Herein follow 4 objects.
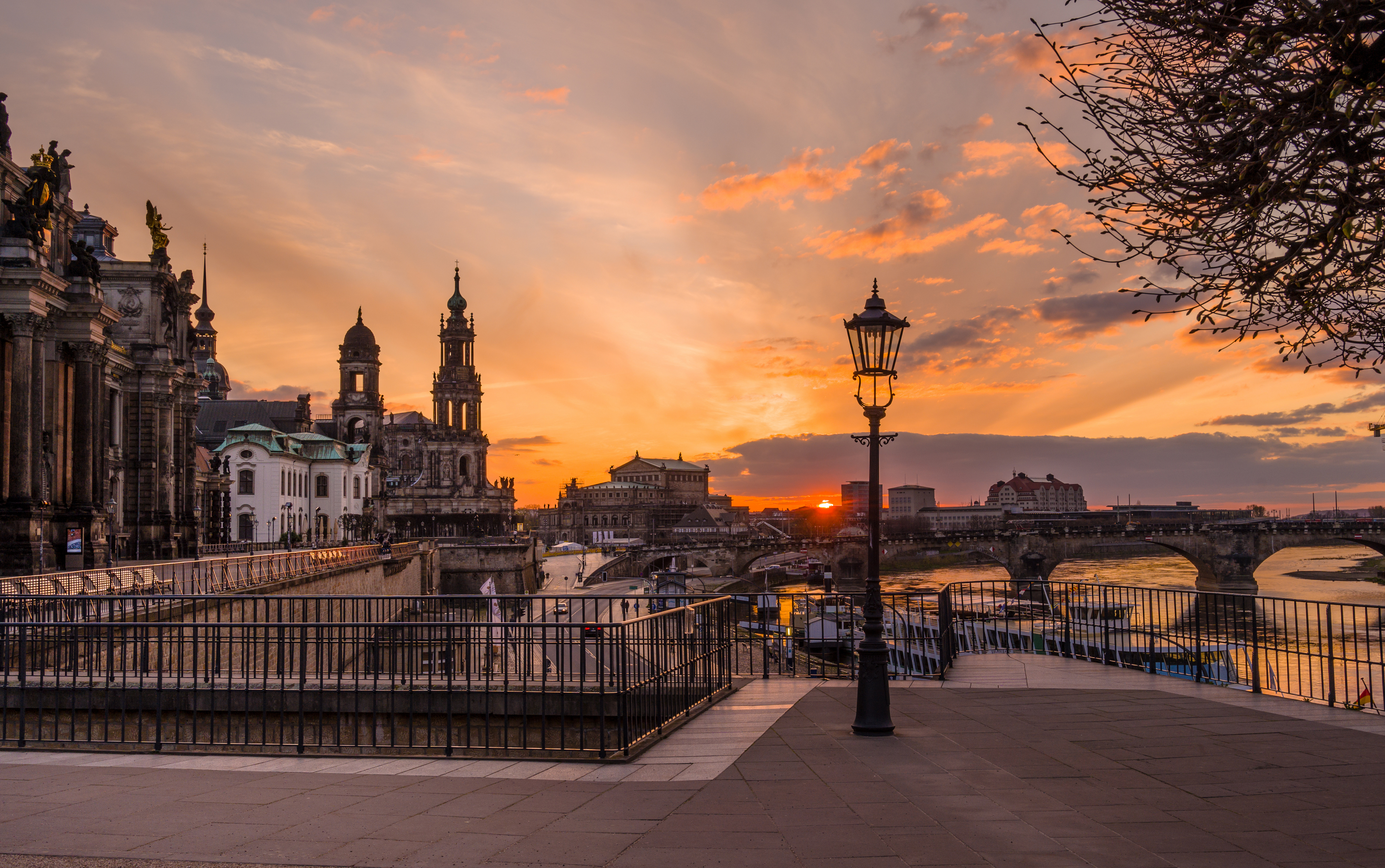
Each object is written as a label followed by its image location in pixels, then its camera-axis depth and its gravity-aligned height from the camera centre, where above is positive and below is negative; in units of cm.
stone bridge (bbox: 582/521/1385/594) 7944 -565
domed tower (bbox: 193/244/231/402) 10544 +1543
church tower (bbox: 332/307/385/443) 12194 +1375
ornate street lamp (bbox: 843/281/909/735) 920 -28
